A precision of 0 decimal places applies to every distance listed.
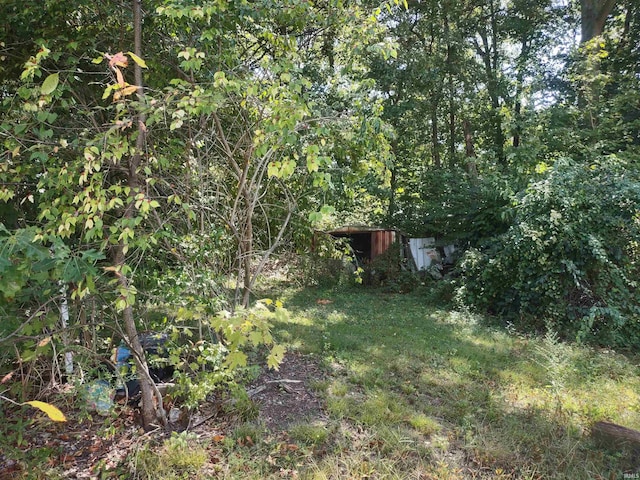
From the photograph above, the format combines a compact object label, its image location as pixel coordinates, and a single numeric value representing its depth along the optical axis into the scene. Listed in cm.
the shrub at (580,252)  502
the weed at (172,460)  229
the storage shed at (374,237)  963
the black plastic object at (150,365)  259
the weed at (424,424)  282
